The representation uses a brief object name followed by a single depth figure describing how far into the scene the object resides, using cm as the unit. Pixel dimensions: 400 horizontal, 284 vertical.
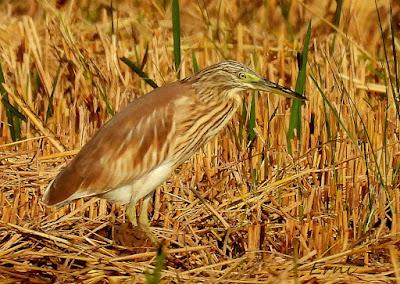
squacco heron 894
